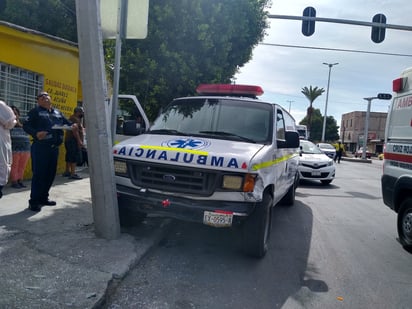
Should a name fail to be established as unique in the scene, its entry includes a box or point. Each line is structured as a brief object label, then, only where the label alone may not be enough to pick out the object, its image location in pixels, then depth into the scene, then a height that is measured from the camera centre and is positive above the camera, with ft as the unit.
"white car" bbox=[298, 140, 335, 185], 41.70 -3.91
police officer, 18.66 -1.57
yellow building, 25.16 +3.21
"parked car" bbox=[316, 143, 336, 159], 97.62 -4.24
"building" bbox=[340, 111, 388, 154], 239.44 +5.14
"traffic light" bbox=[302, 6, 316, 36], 41.86 +11.91
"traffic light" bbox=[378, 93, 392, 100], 95.41 +10.29
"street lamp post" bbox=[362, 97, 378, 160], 117.19 +2.44
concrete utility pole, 14.61 -0.12
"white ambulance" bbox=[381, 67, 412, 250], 18.60 -1.01
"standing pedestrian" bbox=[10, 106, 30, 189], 23.79 -2.58
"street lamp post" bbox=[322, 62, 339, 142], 161.64 +14.80
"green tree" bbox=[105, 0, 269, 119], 29.40 +5.85
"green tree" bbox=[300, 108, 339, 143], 281.95 +3.75
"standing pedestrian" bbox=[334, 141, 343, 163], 87.48 -3.49
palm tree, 193.30 +19.58
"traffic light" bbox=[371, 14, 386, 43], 41.70 +11.57
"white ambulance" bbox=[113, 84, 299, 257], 14.48 -1.71
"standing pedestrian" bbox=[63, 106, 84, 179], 29.48 -2.20
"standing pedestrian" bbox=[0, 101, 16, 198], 17.90 -1.34
